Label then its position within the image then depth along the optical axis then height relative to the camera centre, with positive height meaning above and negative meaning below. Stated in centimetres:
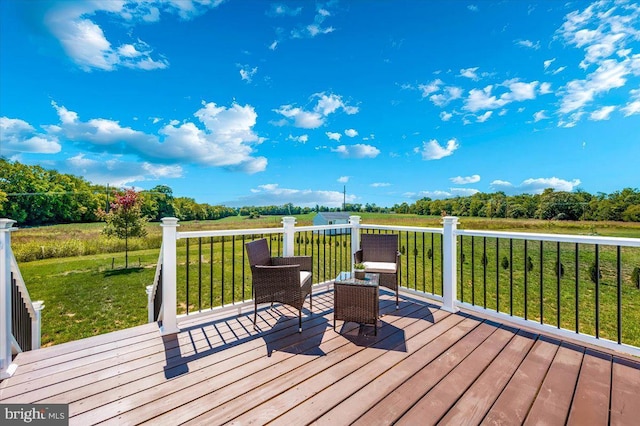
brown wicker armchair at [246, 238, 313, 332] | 287 -81
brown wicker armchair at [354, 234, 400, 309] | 386 -64
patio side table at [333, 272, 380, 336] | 278 -96
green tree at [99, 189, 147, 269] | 1524 -22
